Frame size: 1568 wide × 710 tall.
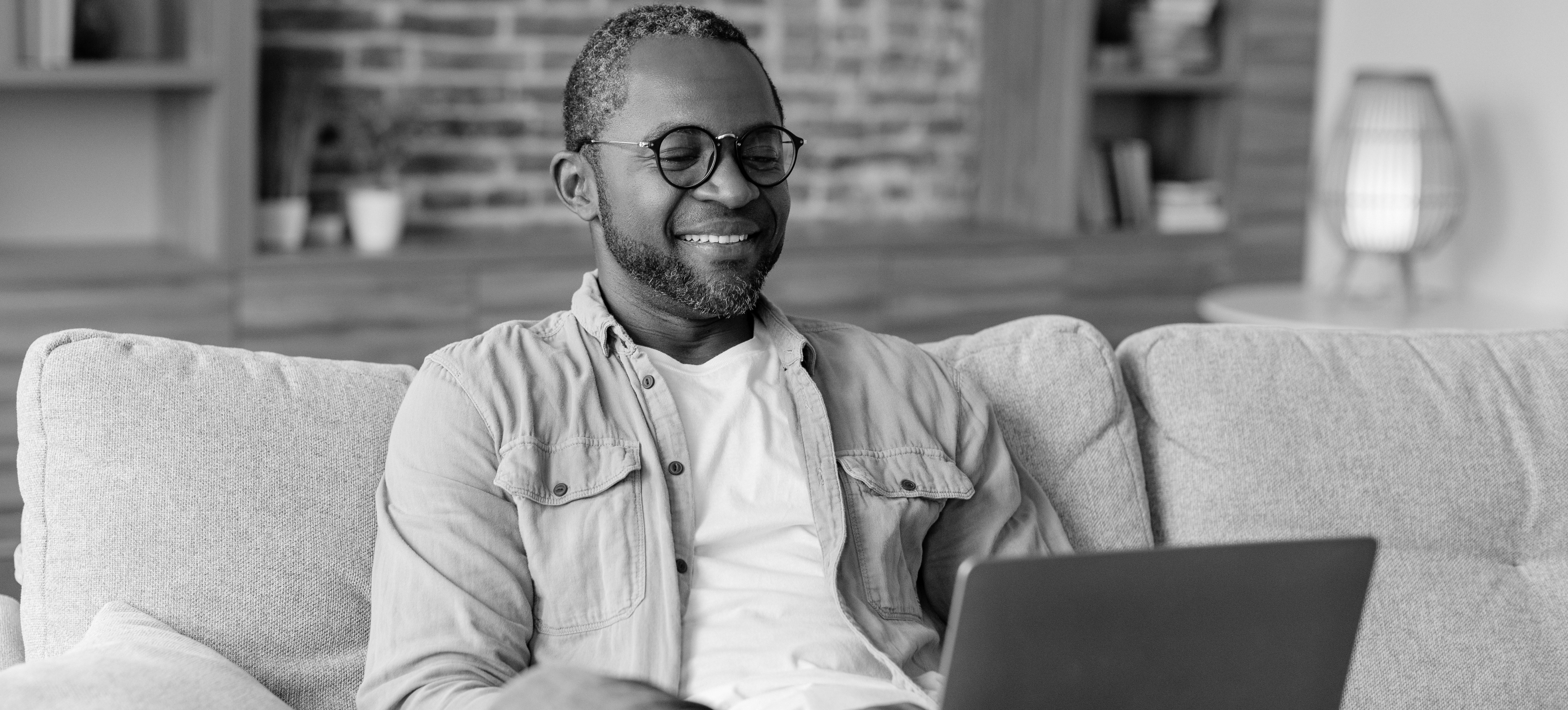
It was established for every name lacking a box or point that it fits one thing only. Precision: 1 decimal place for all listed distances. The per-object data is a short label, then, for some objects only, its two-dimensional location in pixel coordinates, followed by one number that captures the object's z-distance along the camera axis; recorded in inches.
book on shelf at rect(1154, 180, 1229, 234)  160.9
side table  127.9
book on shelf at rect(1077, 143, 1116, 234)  157.6
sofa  58.9
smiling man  55.1
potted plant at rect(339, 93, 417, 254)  133.4
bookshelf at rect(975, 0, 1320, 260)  155.2
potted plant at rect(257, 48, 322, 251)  130.5
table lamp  136.0
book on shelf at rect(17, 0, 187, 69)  120.3
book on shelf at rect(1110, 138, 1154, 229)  158.9
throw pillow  49.3
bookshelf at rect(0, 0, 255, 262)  123.0
